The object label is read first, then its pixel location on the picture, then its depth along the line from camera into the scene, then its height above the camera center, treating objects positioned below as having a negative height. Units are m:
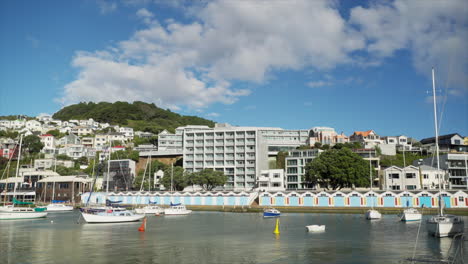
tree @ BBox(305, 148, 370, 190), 111.31 +3.85
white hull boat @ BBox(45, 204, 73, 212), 115.44 -7.77
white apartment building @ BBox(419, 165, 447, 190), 122.54 +1.70
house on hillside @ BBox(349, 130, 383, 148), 180.25 +22.36
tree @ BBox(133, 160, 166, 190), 142.39 +3.85
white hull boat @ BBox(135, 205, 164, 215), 101.50 -7.39
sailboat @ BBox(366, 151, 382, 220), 79.81 -6.81
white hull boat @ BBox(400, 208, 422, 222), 74.38 -6.61
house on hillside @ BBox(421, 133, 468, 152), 163.50 +17.09
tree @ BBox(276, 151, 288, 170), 161.95 +9.56
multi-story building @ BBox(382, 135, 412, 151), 188.62 +21.01
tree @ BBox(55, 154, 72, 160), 191.93 +12.68
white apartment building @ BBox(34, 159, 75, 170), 181.25 +8.99
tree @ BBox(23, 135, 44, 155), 198.25 +19.21
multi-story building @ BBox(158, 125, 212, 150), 187.38 +20.74
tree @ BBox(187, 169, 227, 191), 131.50 +1.46
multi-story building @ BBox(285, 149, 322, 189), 141.65 +5.80
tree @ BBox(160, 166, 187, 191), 134.50 +1.13
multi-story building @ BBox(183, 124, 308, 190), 155.88 +12.55
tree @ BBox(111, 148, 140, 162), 173.43 +12.43
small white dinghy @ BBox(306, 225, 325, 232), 58.91 -7.06
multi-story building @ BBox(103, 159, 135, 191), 153.50 +2.95
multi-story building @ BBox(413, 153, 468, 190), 123.88 +4.67
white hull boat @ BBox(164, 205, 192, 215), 99.69 -7.27
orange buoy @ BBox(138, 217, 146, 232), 61.59 -7.52
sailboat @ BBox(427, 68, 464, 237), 49.67 -5.53
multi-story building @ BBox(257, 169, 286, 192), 142.88 +1.21
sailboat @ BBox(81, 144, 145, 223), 74.88 -6.58
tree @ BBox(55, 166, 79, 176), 159.82 +4.72
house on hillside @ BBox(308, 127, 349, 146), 185.25 +21.92
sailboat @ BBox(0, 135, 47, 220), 86.75 -7.16
